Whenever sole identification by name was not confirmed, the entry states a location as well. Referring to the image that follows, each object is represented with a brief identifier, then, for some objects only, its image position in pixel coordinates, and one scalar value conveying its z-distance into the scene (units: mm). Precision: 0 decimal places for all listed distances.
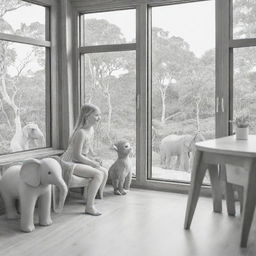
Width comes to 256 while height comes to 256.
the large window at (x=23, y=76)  3791
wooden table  2516
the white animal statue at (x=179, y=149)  4102
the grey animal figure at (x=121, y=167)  3986
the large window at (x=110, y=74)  4352
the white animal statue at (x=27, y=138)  3941
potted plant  3150
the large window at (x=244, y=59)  3711
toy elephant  2902
